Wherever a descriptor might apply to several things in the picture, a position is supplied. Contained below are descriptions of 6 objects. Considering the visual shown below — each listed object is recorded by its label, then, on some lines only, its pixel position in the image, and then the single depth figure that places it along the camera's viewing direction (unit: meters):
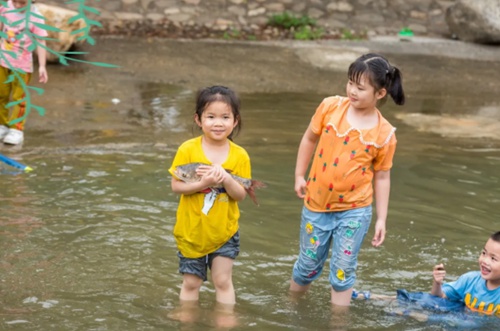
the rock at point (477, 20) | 25.94
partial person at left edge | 15.53
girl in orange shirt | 9.09
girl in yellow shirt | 8.79
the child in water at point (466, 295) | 9.23
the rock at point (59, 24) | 21.29
